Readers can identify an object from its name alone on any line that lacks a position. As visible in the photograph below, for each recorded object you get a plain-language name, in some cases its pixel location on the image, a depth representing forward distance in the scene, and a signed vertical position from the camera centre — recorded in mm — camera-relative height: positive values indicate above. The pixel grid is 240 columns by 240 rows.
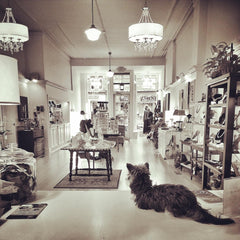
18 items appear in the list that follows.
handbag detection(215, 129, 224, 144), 2363 -403
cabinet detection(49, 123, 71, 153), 6309 -1114
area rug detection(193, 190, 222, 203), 1171 -648
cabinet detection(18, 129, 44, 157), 5059 -941
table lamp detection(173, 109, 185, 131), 4631 -98
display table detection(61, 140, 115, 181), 3273 -759
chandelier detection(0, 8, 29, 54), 3072 +1488
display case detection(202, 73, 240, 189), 1884 -287
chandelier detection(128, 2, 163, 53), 2771 +1335
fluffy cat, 941 -576
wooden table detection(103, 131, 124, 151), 5522 -923
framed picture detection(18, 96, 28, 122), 5145 -11
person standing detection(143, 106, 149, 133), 9544 -531
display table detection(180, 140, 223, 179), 3317 -1067
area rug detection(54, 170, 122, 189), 3336 -1546
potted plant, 1930 +572
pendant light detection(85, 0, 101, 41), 3391 +1598
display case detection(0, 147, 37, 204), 1133 -462
